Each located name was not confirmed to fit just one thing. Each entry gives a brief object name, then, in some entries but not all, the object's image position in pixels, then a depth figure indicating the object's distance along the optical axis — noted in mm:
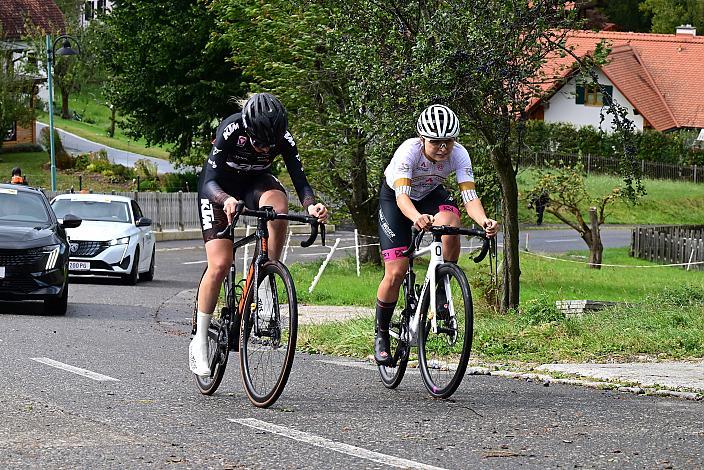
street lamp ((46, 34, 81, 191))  38156
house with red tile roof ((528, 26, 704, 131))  77188
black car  16203
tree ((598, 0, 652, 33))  100625
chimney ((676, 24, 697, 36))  88512
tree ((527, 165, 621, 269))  34097
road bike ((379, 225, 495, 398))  8117
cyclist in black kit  8109
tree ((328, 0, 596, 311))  15562
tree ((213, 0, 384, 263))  29641
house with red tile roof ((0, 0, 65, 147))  85231
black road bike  7840
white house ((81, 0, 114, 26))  101150
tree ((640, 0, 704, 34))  96875
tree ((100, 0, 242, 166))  50969
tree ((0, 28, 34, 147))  62156
